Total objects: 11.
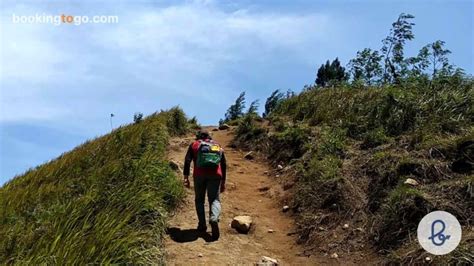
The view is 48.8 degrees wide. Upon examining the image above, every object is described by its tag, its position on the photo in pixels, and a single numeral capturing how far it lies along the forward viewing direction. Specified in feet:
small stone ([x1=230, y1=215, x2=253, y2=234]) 27.58
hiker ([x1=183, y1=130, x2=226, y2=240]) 26.23
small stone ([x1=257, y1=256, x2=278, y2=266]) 23.56
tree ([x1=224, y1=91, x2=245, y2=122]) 68.50
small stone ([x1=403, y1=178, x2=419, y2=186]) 25.30
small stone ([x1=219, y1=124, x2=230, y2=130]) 59.93
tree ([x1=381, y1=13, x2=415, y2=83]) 49.08
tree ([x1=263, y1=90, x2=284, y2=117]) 62.48
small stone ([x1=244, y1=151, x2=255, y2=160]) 44.72
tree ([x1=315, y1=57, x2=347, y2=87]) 75.36
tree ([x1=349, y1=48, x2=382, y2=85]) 50.96
